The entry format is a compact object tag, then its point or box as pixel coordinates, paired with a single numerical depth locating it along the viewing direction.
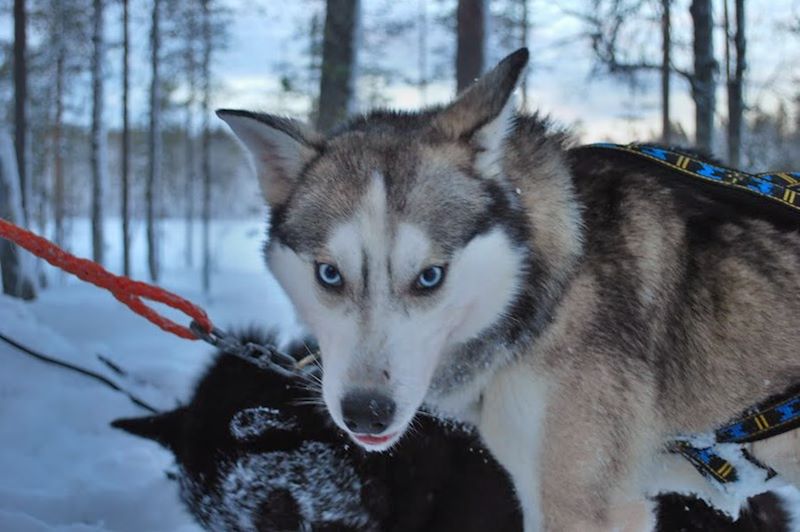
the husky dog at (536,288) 2.00
